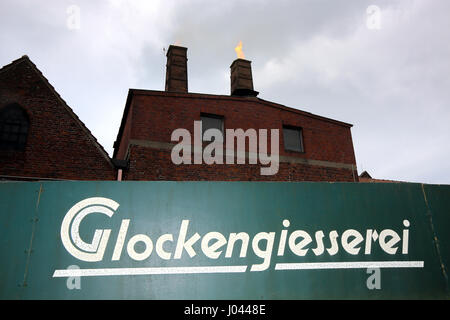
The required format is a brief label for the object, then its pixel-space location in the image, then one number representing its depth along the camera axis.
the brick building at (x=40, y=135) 12.13
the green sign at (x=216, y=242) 5.47
